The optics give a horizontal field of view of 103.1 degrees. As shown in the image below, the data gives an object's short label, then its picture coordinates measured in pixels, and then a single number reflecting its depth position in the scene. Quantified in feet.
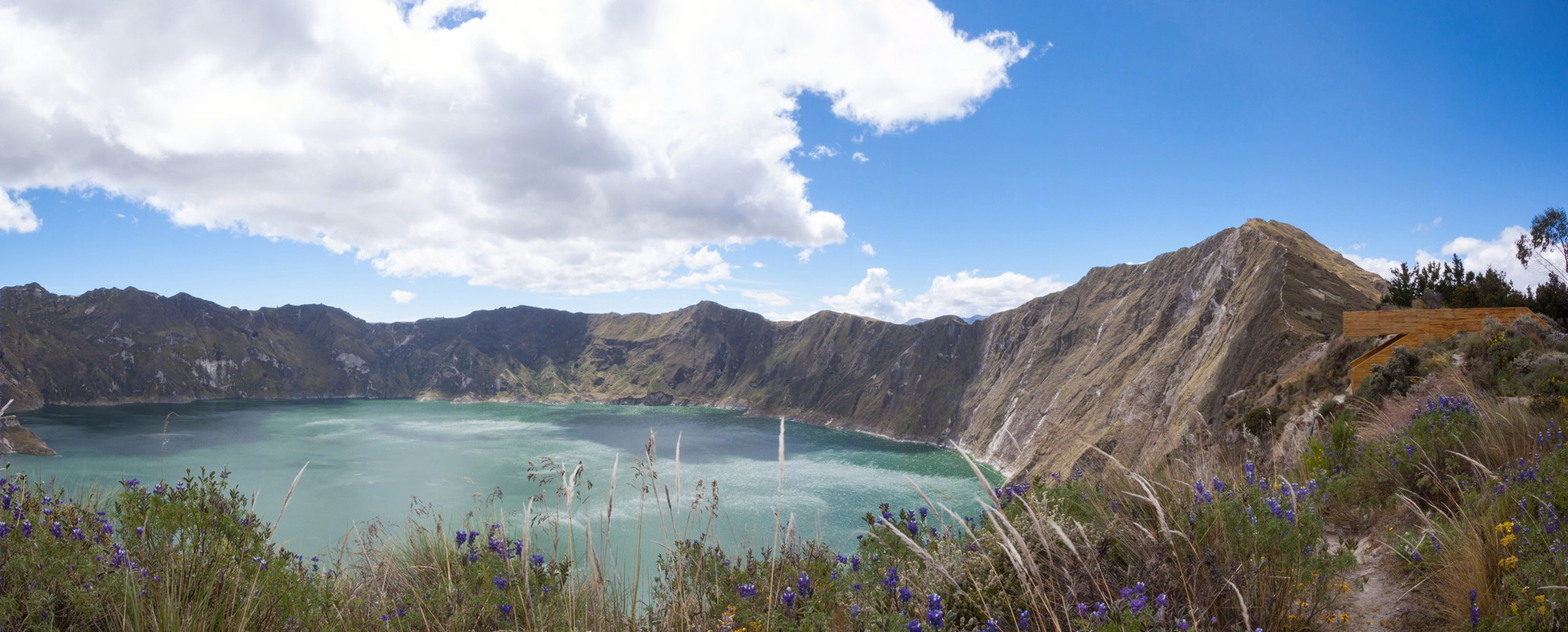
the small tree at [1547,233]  89.04
